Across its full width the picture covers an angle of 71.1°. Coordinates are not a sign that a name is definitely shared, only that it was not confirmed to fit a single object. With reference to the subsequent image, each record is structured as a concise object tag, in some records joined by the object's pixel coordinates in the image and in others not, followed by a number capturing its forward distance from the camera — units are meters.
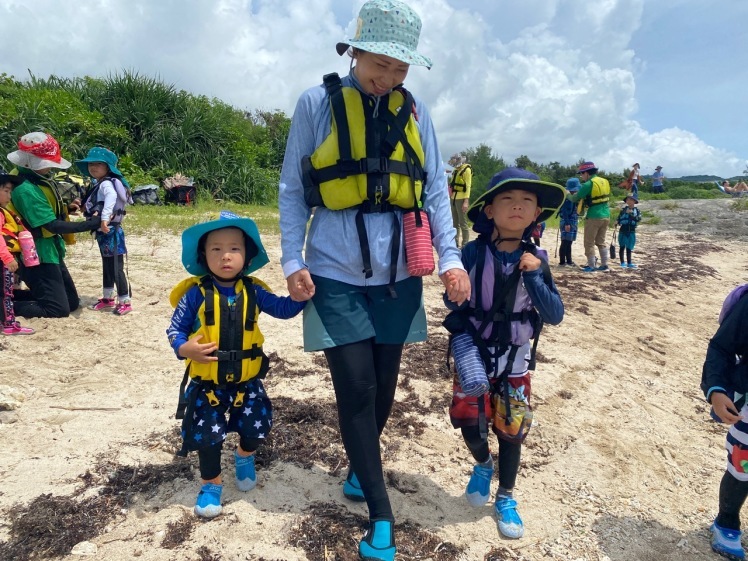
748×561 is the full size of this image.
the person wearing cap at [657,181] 33.81
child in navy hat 2.60
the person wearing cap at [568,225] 10.72
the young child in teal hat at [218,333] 2.58
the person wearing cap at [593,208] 10.23
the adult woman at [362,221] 2.22
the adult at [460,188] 10.69
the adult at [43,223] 5.24
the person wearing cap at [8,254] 5.04
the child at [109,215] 5.86
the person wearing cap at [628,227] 10.93
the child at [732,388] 2.38
